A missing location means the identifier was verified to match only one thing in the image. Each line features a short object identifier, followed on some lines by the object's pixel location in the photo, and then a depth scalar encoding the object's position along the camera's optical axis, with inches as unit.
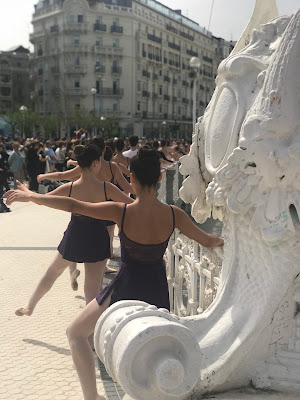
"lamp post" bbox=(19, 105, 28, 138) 2233.8
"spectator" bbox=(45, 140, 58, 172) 684.7
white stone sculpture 111.4
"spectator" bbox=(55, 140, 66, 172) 703.7
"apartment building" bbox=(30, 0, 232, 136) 2591.0
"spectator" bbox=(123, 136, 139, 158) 397.7
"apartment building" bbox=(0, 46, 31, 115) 2923.2
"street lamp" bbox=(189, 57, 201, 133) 682.2
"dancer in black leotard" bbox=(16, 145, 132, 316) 185.8
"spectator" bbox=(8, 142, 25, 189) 622.5
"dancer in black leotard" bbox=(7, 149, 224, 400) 119.5
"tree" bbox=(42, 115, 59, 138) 2363.4
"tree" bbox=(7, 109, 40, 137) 2255.2
